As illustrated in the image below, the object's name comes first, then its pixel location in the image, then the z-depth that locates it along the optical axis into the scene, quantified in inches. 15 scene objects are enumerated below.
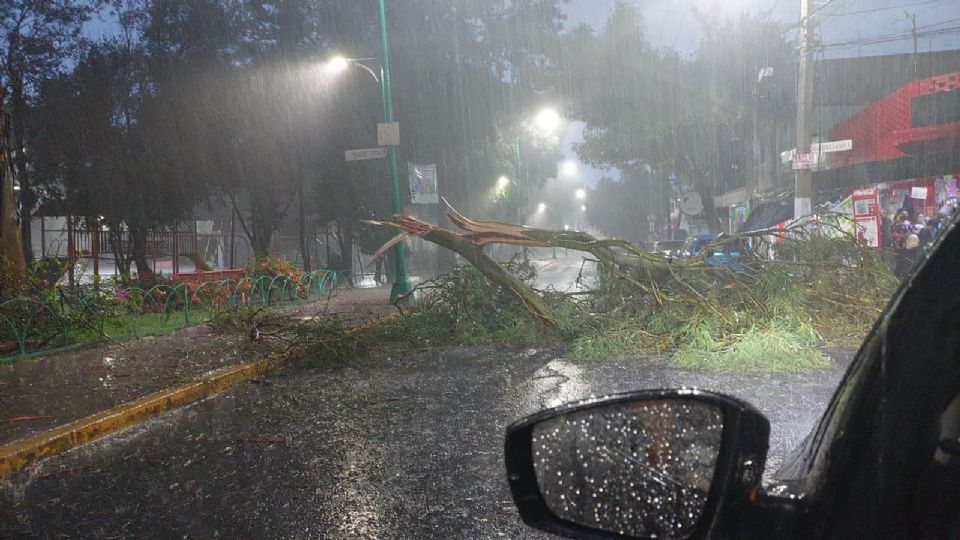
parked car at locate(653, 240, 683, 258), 935.7
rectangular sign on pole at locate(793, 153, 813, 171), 574.9
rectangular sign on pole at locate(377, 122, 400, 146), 599.2
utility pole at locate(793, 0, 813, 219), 589.0
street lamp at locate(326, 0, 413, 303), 611.2
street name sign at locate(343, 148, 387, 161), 581.9
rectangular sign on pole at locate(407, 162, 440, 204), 887.1
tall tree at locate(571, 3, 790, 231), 1057.5
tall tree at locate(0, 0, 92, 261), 538.0
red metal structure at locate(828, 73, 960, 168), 644.7
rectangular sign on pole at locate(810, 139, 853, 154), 554.3
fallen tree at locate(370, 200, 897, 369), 314.3
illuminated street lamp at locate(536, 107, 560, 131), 1043.3
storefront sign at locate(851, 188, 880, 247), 583.5
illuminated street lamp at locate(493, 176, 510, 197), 1358.8
